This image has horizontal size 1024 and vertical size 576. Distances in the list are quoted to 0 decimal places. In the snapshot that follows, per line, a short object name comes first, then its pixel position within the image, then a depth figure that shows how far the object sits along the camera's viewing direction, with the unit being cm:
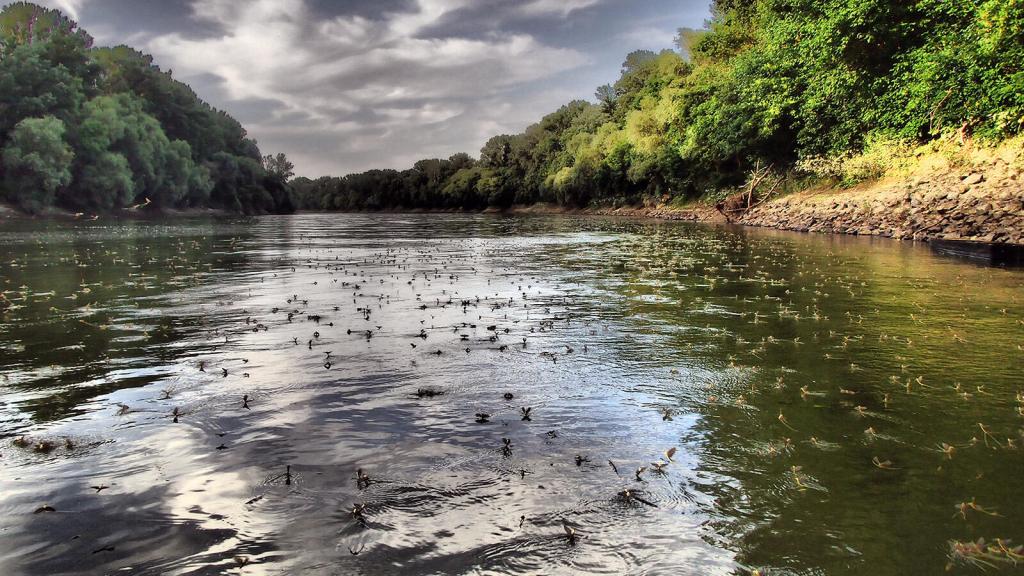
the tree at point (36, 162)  7569
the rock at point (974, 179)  2808
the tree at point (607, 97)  11625
